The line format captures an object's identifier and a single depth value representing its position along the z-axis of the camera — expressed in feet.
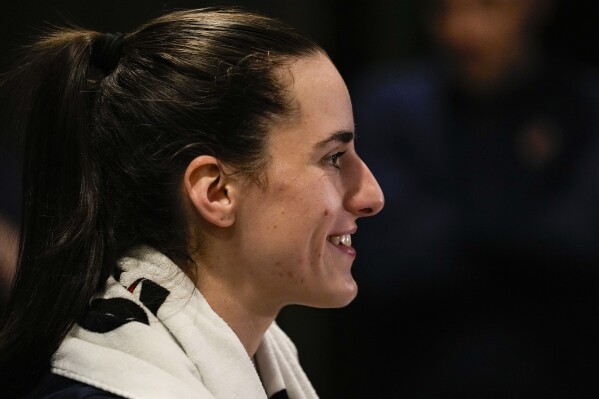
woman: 9.31
